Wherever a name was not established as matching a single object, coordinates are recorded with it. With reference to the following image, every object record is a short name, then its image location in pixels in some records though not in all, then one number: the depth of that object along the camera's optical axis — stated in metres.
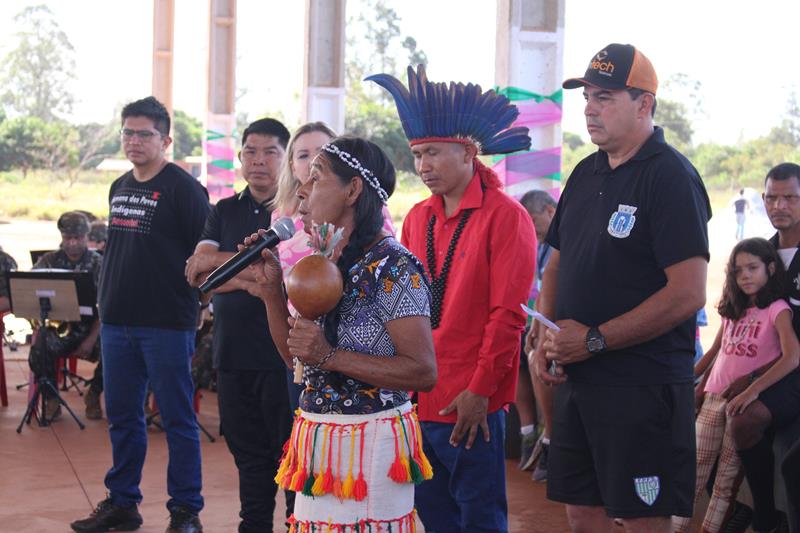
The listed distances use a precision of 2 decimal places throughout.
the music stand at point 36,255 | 10.22
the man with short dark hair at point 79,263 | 8.55
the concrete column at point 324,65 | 11.54
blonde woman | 4.08
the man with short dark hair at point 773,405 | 4.83
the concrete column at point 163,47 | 20.34
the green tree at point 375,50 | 44.75
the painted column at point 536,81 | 7.76
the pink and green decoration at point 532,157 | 7.78
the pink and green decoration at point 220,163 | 17.97
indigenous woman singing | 2.79
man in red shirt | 3.52
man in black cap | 3.18
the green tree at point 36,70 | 47.56
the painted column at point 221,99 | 18.09
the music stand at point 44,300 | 7.89
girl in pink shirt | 4.88
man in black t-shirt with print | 4.98
